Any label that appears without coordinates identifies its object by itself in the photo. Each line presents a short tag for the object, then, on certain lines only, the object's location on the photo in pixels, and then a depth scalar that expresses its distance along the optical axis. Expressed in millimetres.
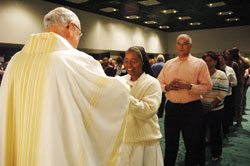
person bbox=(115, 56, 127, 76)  6589
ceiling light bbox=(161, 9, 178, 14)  8883
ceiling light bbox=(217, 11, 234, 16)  9297
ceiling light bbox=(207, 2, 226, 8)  7949
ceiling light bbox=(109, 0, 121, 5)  7497
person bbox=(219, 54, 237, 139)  4406
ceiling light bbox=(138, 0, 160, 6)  7617
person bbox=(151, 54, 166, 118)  6082
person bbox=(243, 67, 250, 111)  6133
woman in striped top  3230
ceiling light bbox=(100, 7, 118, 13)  8461
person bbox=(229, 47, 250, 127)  4754
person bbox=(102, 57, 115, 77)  6071
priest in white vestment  1284
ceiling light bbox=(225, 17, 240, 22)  10767
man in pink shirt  2592
